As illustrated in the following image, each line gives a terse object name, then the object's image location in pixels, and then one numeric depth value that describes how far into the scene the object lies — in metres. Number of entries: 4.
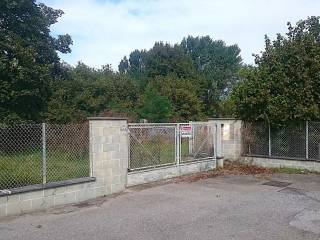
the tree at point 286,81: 10.48
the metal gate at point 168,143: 7.98
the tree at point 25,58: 13.78
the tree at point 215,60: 42.27
